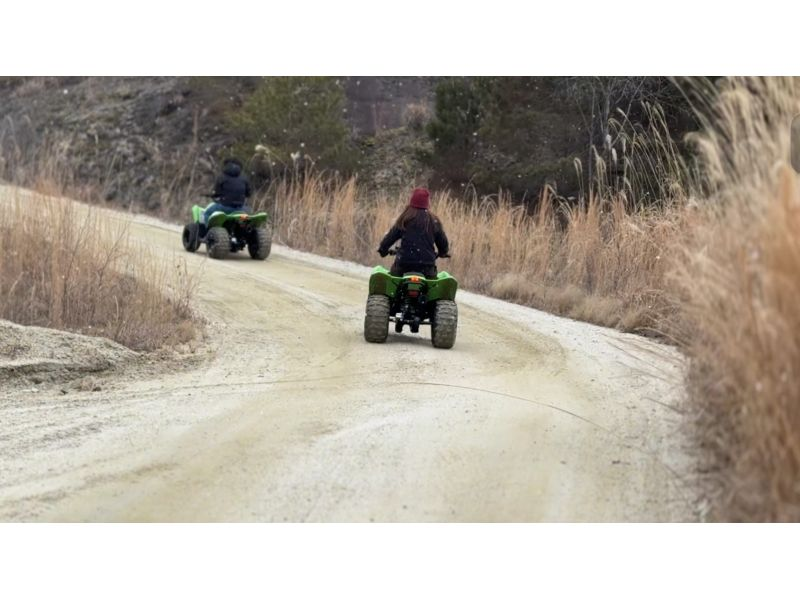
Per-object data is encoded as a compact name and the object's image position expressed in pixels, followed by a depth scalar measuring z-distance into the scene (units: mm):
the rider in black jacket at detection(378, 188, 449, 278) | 12484
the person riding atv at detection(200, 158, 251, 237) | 19594
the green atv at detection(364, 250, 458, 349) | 12195
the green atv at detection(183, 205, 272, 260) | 19500
